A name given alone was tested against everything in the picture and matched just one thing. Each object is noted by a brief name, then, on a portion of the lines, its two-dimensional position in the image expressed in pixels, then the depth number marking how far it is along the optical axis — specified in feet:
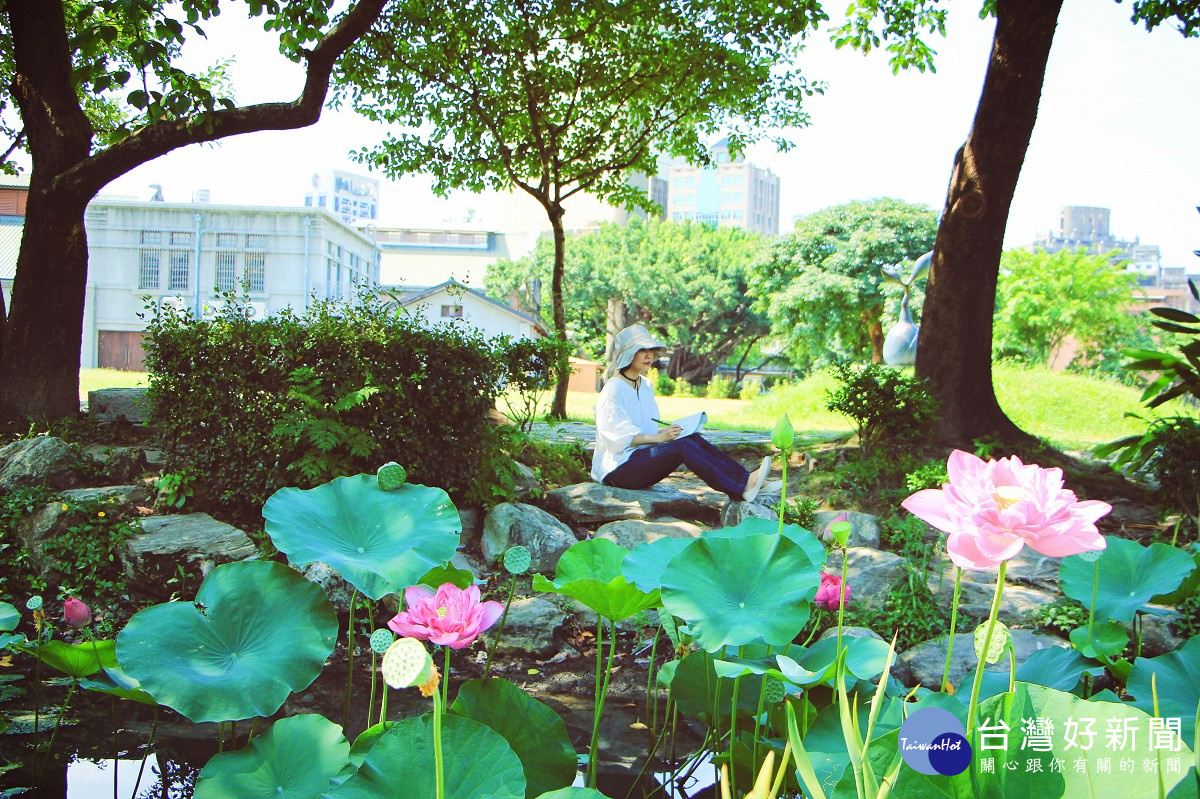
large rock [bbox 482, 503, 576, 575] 15.75
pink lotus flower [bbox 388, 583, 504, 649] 4.58
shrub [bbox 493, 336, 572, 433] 18.93
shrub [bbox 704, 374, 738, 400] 94.38
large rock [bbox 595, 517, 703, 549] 15.74
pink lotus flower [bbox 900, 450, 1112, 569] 3.10
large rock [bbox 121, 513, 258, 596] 13.94
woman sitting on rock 16.65
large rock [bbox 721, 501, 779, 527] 16.43
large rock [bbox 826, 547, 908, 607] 14.67
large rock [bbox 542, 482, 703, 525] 17.29
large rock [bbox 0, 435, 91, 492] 16.06
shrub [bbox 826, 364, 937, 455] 20.86
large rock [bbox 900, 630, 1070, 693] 12.35
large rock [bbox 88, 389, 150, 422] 20.70
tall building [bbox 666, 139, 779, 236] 489.67
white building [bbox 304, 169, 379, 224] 518.37
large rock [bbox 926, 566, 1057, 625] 14.62
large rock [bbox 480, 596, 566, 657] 13.37
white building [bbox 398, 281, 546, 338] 119.34
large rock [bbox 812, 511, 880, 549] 17.07
